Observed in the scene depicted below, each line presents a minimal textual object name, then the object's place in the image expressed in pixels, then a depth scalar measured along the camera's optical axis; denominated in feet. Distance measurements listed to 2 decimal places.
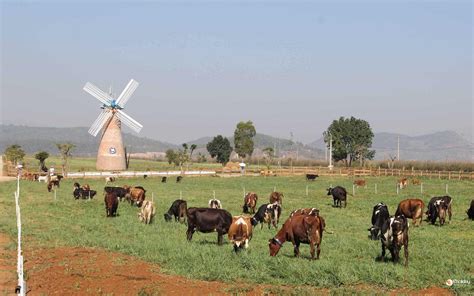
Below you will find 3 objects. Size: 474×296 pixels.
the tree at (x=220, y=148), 461.37
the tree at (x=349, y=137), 427.74
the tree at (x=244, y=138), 472.44
